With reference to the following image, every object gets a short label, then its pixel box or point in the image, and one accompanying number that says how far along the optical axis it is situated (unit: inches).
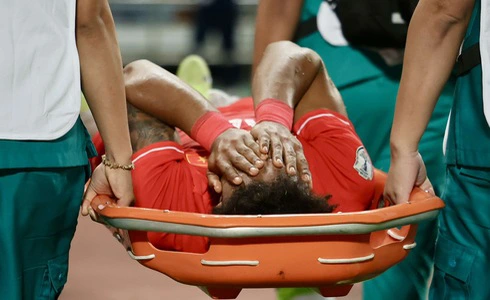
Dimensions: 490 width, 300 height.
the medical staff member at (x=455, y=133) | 380.7
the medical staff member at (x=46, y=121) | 375.9
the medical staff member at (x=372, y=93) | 402.3
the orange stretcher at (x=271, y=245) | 378.4
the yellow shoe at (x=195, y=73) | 446.7
